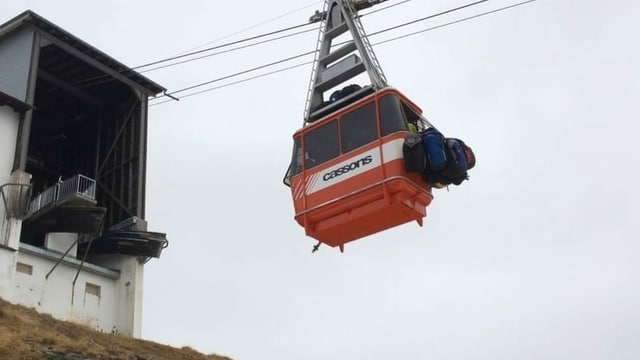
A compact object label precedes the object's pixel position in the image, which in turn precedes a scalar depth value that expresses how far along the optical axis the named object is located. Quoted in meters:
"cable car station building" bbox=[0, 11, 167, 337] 30.50
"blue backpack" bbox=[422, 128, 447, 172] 14.09
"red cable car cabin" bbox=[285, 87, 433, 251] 14.35
